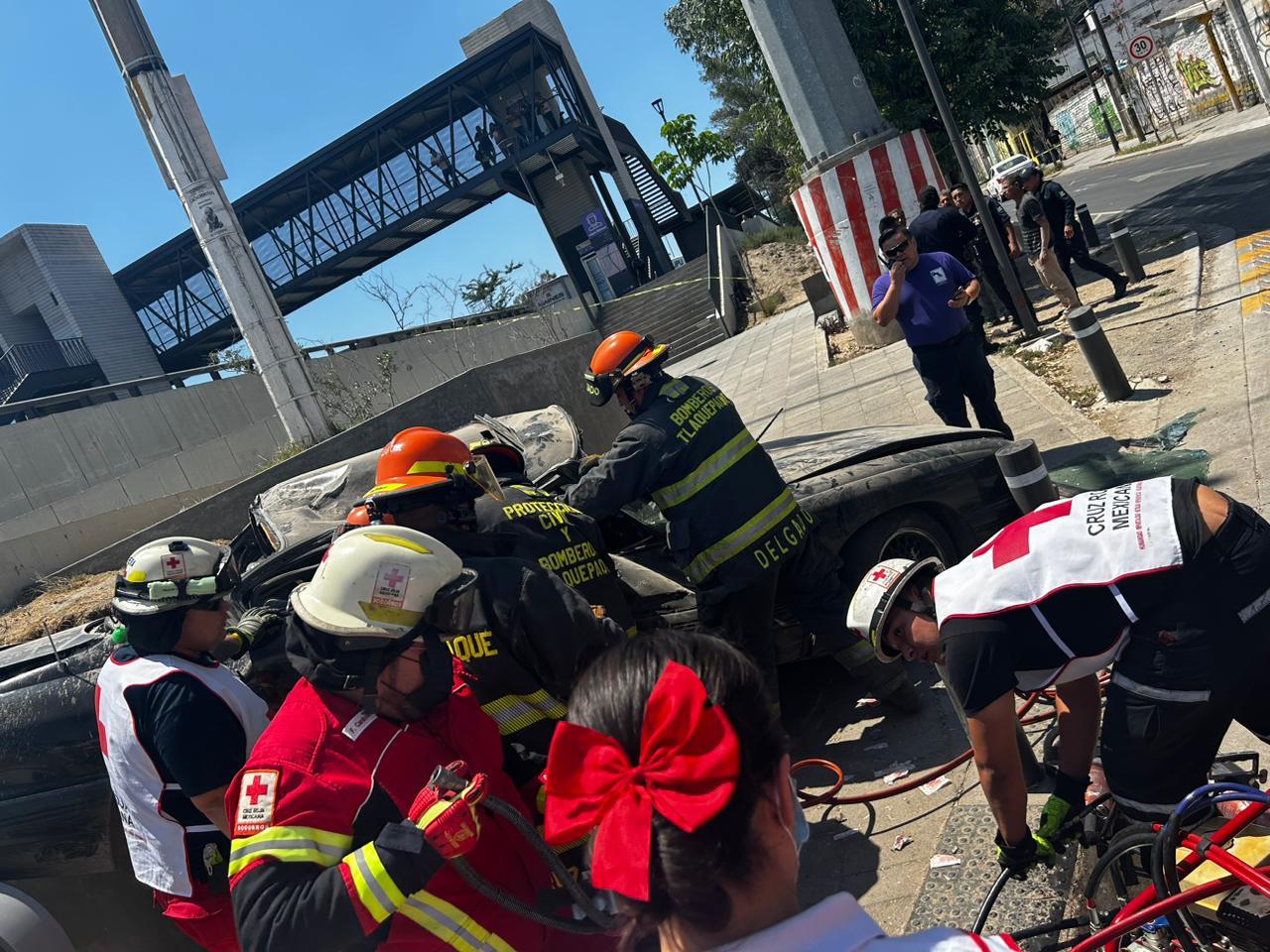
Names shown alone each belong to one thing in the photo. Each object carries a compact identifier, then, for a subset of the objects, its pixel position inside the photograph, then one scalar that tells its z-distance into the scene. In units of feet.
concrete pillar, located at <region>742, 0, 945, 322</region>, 41.70
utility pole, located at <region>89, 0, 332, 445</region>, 40.57
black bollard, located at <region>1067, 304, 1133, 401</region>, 24.68
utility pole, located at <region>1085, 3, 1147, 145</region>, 110.11
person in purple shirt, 22.26
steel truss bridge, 108.17
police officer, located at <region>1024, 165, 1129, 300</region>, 35.60
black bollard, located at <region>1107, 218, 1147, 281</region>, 35.73
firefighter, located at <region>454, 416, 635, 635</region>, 12.77
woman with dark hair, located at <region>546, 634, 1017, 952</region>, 3.90
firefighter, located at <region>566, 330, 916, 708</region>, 14.05
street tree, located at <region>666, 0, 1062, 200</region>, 48.44
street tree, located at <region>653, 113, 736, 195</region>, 140.67
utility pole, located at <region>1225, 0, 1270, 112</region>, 65.46
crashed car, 11.71
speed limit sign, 95.40
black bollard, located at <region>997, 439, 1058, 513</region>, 15.06
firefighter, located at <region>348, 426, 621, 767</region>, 10.39
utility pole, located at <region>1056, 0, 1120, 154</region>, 124.28
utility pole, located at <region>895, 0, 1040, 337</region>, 31.30
